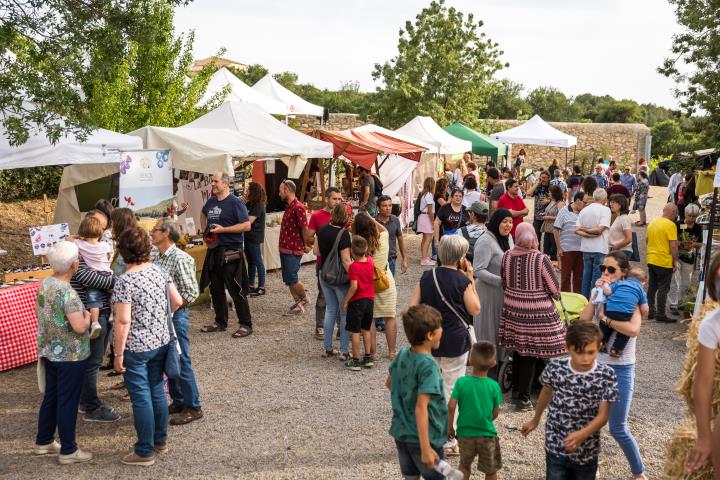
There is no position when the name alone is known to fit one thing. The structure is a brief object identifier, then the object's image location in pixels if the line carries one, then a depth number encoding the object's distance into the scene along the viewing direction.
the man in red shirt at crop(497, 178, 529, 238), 10.26
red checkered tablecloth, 6.83
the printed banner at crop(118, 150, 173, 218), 8.70
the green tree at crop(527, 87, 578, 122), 52.90
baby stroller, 6.25
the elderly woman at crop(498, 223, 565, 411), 5.68
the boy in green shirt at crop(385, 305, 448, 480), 3.70
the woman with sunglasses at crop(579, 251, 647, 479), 4.60
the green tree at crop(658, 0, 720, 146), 13.96
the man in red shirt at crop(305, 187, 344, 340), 7.86
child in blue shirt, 4.72
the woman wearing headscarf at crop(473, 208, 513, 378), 6.14
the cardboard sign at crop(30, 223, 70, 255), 7.85
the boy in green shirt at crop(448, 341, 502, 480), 4.17
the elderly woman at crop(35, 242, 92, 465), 4.87
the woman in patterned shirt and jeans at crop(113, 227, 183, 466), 4.79
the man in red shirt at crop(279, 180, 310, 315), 8.86
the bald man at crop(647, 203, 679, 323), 8.74
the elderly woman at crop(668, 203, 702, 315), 9.51
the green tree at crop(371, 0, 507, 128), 26.56
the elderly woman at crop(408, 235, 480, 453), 4.94
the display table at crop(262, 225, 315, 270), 11.33
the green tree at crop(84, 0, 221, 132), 13.61
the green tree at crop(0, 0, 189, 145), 7.10
